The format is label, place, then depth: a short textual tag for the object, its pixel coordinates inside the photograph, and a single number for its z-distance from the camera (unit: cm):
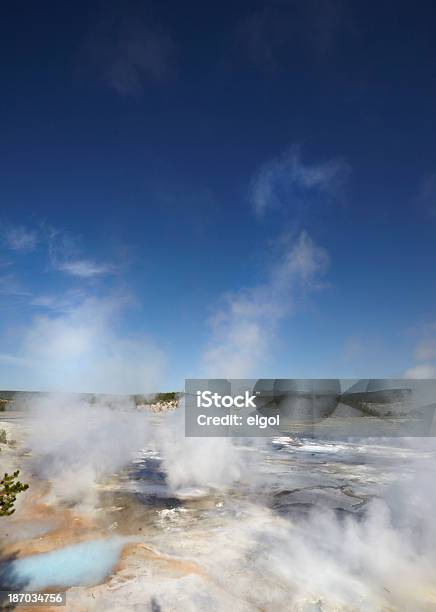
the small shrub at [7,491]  611
